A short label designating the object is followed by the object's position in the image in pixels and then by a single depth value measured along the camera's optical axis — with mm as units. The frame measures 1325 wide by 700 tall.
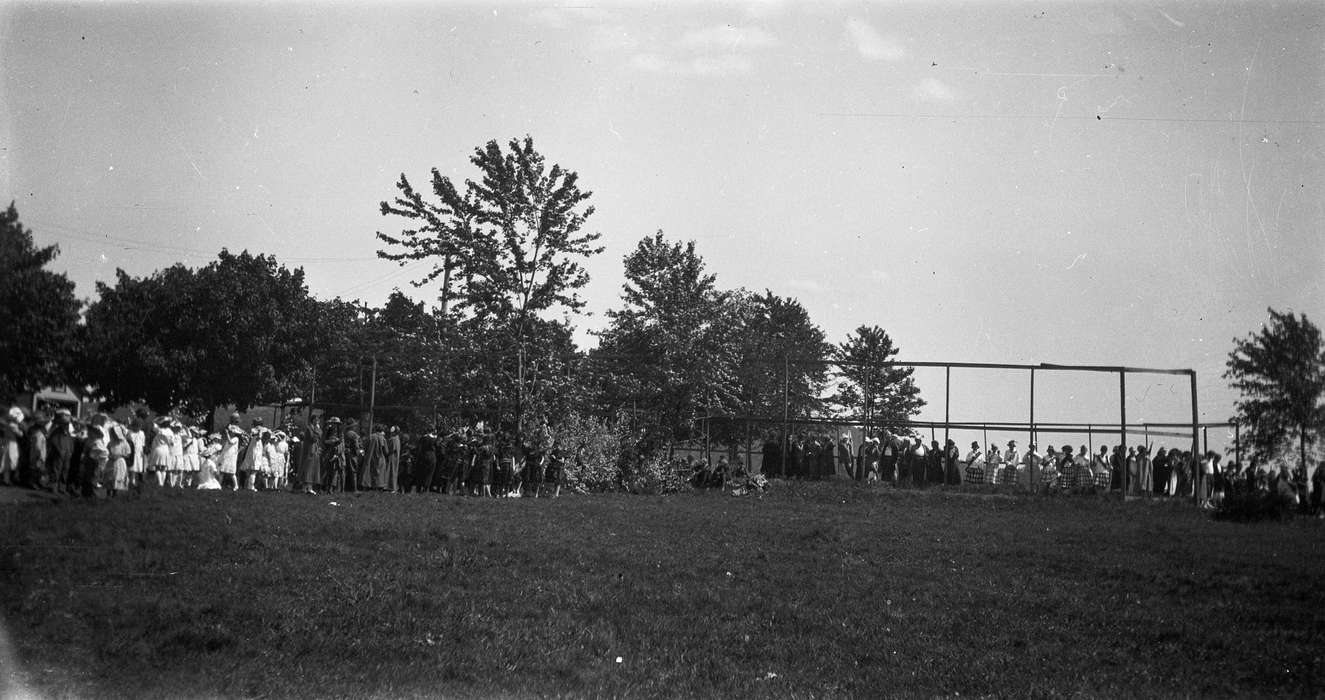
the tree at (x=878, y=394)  33625
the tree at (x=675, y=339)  48438
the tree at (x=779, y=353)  60450
